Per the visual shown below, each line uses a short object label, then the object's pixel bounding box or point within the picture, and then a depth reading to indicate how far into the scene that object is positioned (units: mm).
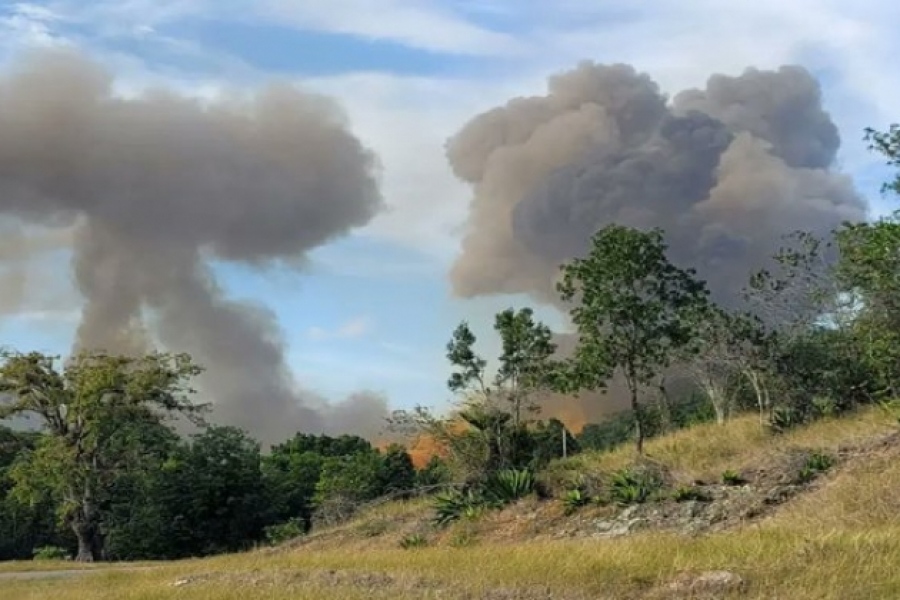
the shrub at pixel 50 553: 47688
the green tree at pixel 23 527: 56938
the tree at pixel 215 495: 51719
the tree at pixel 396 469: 53375
